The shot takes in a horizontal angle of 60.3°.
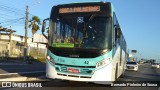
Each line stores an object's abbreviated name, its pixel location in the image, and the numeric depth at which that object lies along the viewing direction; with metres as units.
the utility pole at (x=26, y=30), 20.15
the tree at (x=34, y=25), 31.87
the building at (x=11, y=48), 21.85
